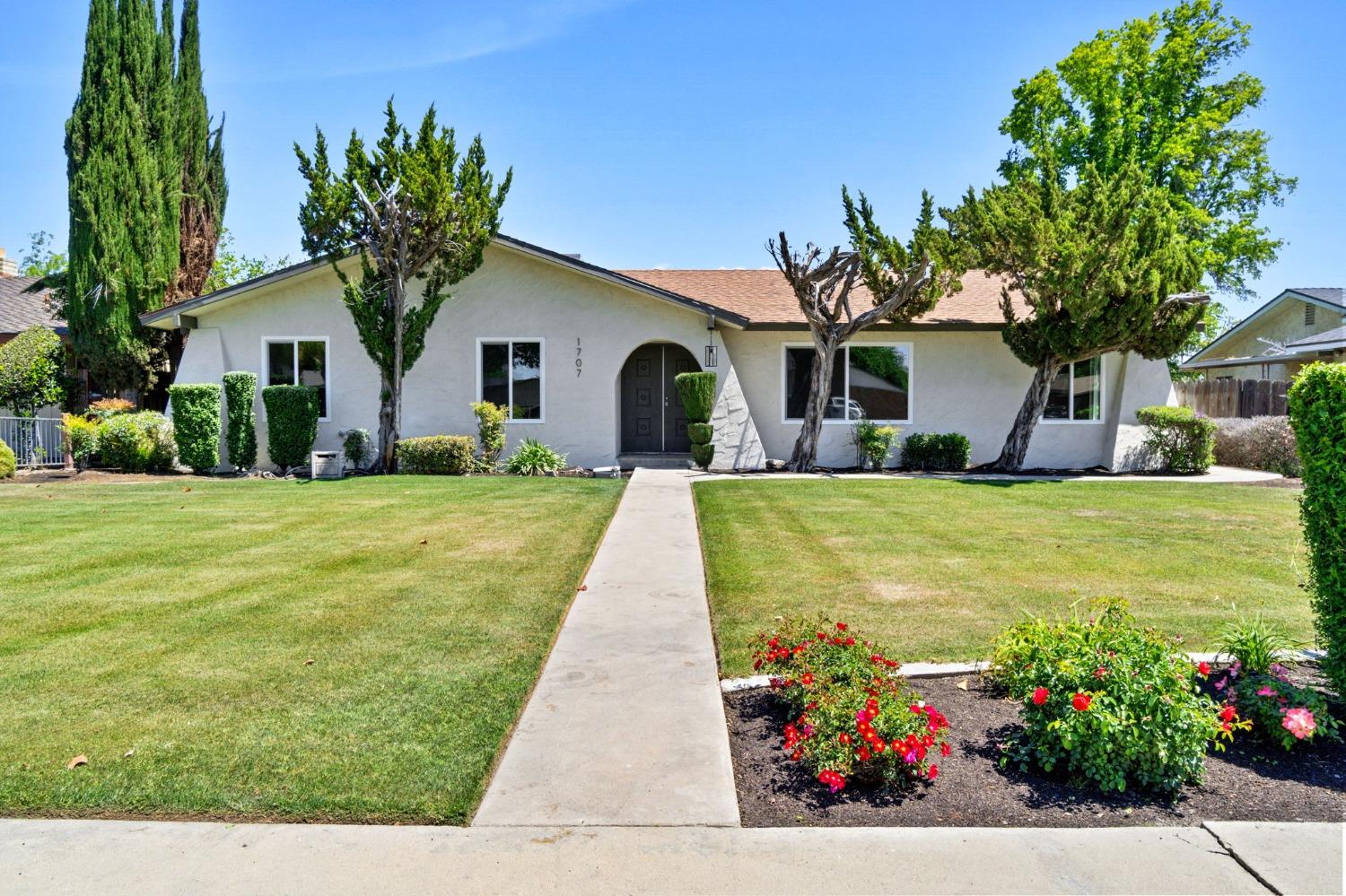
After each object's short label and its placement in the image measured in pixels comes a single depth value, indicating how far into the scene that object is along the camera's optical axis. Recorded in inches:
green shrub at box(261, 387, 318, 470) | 618.5
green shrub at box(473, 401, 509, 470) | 633.0
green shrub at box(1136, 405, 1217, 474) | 632.4
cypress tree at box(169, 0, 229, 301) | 753.0
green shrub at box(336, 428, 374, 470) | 644.1
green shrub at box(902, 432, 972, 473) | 654.5
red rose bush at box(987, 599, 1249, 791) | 129.8
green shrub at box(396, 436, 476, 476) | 613.6
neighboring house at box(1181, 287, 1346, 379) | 902.4
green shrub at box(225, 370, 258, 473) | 626.5
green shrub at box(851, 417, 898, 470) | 645.9
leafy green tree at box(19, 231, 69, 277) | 1894.7
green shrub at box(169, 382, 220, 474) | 609.6
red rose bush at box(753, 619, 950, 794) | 132.6
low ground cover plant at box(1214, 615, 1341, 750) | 141.8
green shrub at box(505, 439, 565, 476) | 624.1
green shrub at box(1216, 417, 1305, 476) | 624.1
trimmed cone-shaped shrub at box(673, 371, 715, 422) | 616.4
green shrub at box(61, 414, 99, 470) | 605.3
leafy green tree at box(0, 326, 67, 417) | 691.4
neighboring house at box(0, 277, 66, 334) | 944.9
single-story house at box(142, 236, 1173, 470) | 656.4
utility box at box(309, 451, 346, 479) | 615.5
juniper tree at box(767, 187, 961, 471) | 598.5
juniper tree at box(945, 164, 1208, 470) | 569.6
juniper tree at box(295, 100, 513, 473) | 581.6
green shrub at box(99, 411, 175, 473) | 605.9
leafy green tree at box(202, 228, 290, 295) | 1524.4
